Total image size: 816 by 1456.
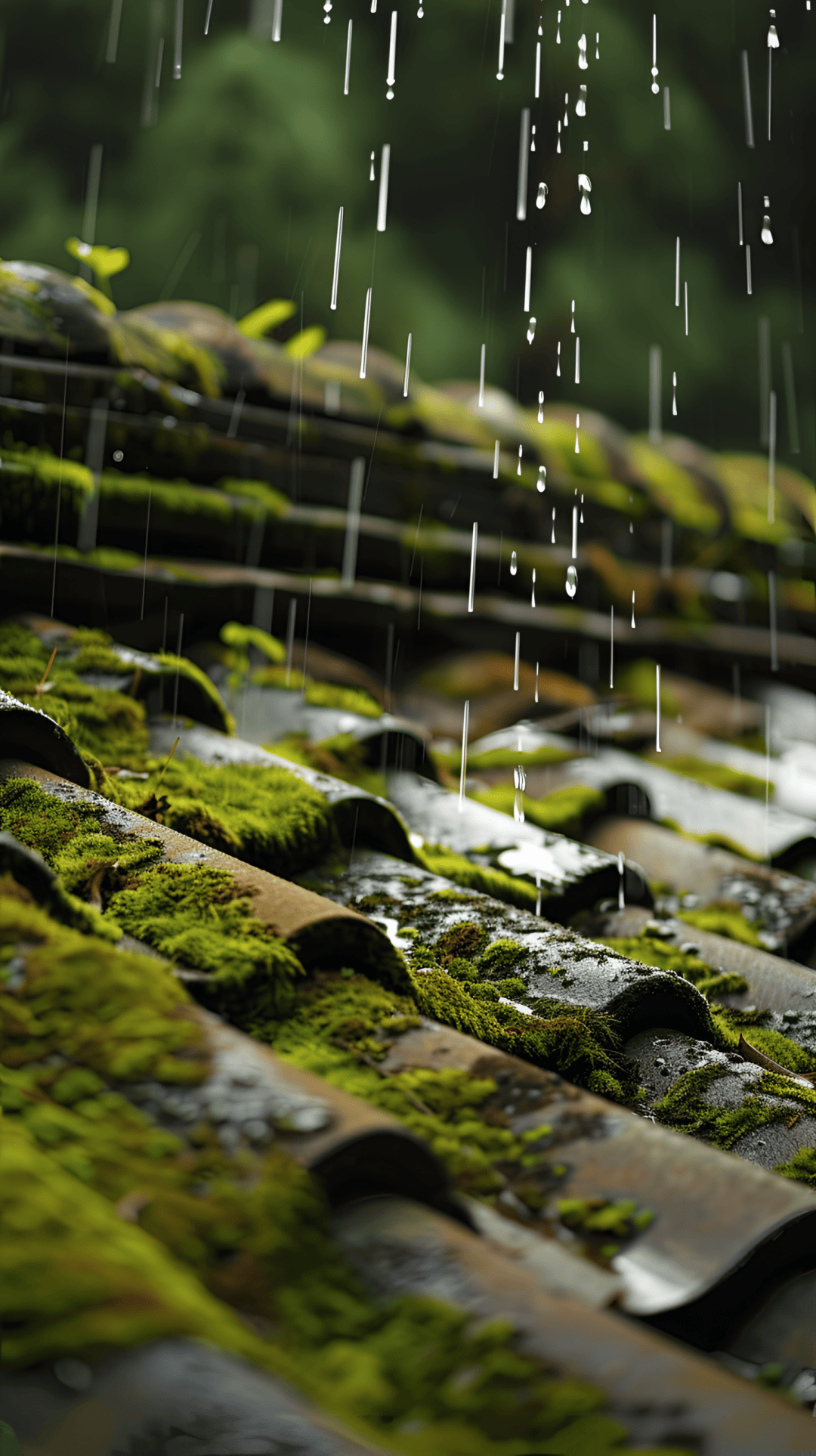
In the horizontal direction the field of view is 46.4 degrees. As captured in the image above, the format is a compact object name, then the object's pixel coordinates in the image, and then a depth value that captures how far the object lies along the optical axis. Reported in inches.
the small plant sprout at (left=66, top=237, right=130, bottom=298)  280.2
